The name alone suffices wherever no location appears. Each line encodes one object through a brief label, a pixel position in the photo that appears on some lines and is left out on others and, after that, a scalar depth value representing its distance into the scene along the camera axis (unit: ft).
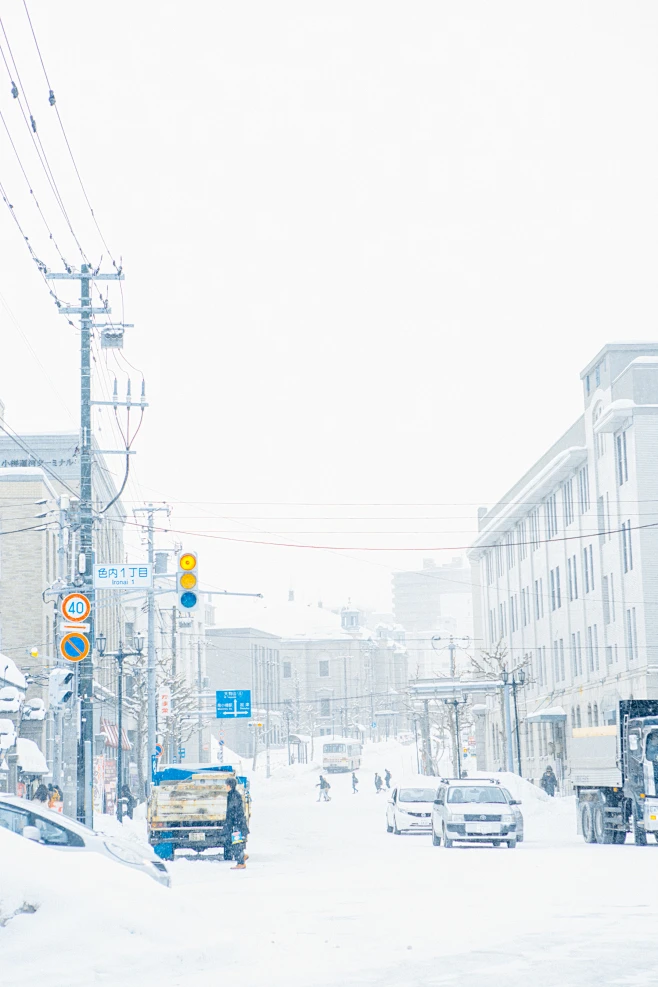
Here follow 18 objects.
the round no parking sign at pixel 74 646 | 82.73
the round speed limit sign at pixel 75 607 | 83.10
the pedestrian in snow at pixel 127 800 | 158.94
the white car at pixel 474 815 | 98.53
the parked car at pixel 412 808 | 126.00
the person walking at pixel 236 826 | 83.56
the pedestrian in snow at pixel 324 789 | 252.01
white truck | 91.35
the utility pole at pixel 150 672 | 156.35
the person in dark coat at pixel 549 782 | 181.68
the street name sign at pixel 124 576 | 86.43
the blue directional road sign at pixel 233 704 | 183.42
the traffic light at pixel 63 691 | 86.22
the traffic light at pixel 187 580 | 77.56
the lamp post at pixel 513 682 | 194.18
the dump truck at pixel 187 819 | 84.48
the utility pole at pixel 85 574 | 86.99
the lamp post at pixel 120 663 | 144.77
